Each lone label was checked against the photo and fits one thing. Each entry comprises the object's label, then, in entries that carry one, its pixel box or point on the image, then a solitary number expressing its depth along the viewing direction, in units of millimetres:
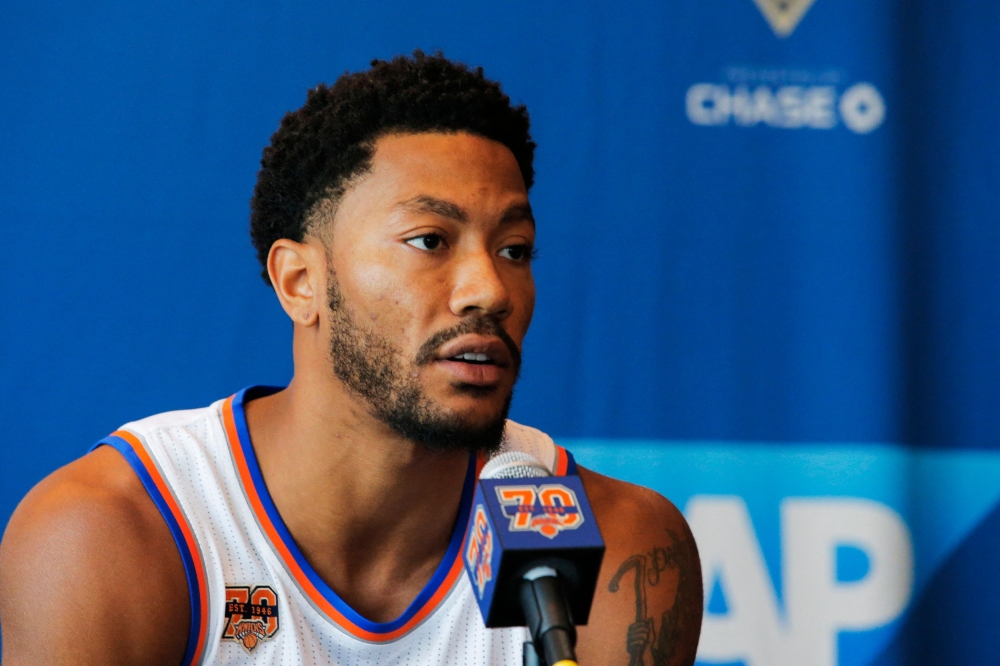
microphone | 3809
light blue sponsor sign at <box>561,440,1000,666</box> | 4522
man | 4041
